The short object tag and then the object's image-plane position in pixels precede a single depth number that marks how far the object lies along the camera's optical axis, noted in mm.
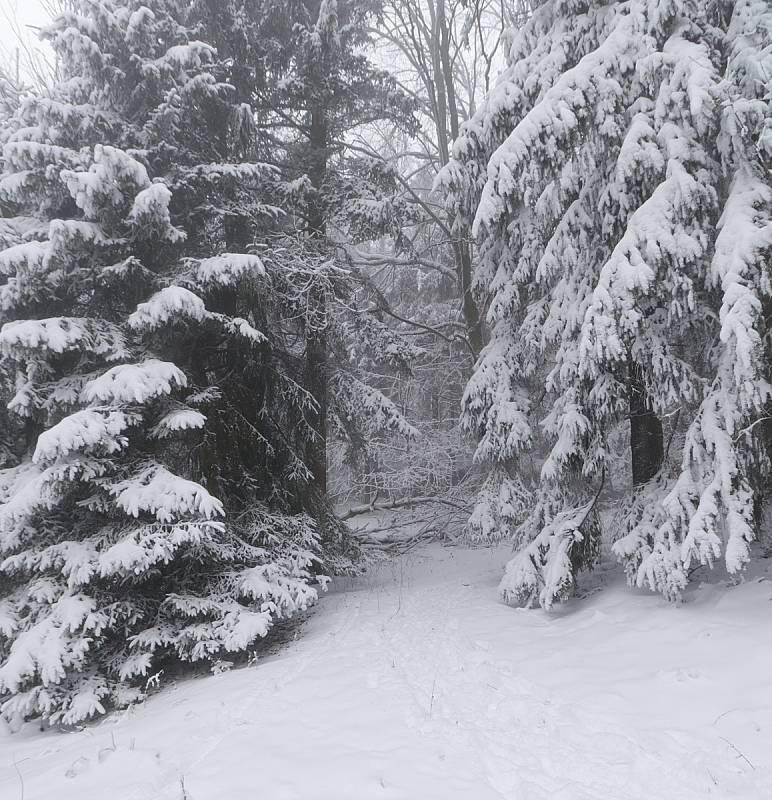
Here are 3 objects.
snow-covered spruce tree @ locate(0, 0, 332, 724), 5918
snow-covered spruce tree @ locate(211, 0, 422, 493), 9758
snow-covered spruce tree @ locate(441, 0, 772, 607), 5344
